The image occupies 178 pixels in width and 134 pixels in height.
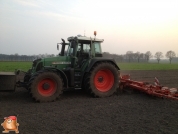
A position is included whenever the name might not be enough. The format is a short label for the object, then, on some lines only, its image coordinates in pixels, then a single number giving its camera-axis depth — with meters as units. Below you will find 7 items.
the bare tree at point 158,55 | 120.88
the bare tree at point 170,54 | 111.44
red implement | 7.82
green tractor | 7.31
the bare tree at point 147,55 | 101.19
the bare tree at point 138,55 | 96.06
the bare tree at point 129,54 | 95.54
